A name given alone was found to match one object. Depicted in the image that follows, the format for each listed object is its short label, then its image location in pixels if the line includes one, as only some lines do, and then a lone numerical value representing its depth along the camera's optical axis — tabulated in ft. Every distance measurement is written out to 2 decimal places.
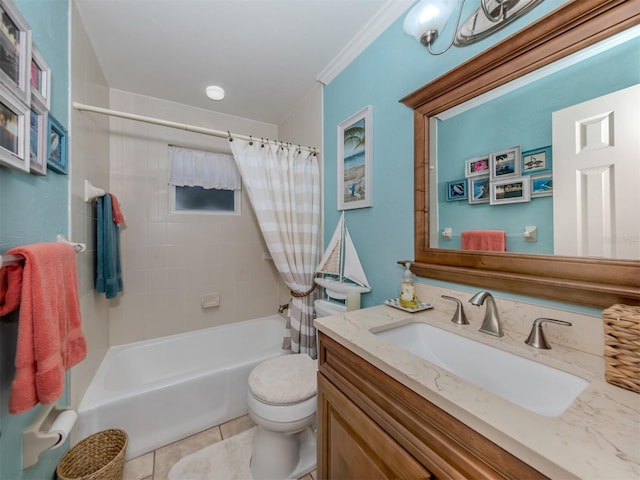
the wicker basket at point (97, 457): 3.48
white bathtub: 4.32
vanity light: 2.70
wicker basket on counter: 1.67
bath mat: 4.09
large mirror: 2.08
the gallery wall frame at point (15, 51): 2.09
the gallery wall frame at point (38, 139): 2.68
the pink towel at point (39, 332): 2.01
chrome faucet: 2.60
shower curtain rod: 4.13
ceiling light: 6.18
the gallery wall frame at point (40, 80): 2.75
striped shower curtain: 5.52
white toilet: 3.74
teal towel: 5.14
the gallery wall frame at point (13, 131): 2.10
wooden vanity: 1.53
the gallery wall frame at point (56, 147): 3.12
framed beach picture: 4.68
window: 6.94
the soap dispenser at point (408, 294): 3.49
